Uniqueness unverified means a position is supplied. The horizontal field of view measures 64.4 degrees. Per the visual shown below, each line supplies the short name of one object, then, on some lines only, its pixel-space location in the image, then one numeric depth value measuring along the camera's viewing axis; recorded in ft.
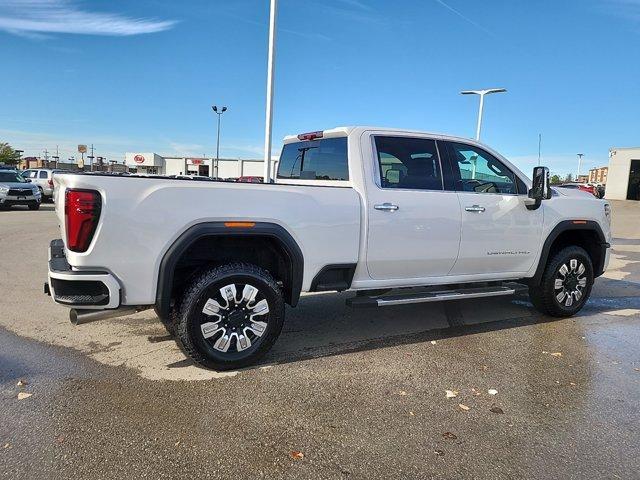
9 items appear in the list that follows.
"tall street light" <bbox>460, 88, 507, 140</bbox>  95.66
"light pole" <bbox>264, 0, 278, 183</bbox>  44.32
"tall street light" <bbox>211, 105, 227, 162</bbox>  140.47
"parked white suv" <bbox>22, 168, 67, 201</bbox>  83.88
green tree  292.40
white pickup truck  11.71
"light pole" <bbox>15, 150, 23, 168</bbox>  307.17
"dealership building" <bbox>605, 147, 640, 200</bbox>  164.60
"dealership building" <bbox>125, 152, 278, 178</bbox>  246.88
